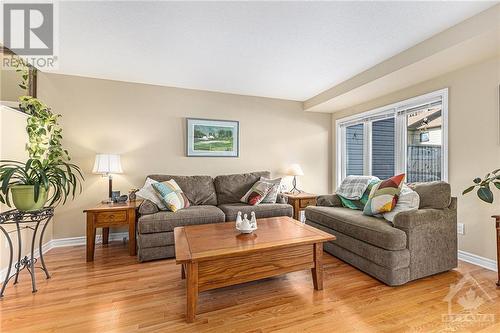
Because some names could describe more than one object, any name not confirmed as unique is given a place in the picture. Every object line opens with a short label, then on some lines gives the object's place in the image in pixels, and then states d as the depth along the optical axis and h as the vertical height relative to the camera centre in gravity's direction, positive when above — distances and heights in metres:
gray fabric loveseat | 2.01 -0.67
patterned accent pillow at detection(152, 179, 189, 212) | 2.84 -0.37
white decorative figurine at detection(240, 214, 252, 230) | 2.04 -0.52
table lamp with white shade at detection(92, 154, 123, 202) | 2.96 +0.03
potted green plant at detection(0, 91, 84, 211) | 1.96 -0.04
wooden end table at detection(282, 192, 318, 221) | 3.66 -0.55
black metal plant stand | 1.93 -0.48
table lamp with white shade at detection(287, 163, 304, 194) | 3.99 -0.05
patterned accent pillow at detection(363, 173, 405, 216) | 2.36 -0.31
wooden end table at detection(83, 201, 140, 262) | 2.62 -0.61
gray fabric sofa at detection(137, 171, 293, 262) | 2.57 -0.56
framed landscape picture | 3.70 +0.48
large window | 2.90 +0.42
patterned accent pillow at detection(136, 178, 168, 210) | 2.88 -0.37
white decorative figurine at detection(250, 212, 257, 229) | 2.08 -0.51
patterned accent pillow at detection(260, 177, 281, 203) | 3.45 -0.39
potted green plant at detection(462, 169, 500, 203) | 2.02 -0.17
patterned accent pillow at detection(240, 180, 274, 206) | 3.35 -0.38
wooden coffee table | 1.60 -0.67
